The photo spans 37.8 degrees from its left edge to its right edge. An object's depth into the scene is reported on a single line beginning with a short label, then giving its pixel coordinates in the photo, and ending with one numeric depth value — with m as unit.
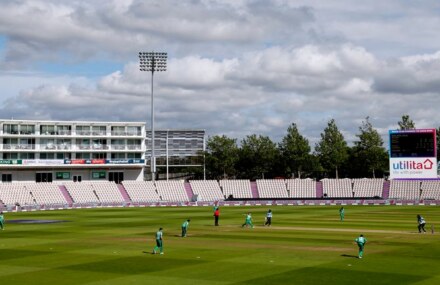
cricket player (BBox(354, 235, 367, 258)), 34.09
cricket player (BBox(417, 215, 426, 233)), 48.69
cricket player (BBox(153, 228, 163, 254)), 36.81
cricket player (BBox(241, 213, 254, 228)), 54.97
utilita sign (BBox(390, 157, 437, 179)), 88.31
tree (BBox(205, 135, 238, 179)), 147.75
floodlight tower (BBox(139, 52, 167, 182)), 112.81
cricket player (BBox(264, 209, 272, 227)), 56.84
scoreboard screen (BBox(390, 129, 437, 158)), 88.00
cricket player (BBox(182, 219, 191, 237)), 46.64
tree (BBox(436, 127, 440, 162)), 135.23
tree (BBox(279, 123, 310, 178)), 140.38
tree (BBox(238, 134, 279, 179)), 147.50
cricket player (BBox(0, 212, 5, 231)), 56.73
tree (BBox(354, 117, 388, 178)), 133.50
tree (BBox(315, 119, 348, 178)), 138.88
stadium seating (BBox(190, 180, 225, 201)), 117.12
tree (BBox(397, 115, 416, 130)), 132.12
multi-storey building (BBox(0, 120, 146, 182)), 115.94
